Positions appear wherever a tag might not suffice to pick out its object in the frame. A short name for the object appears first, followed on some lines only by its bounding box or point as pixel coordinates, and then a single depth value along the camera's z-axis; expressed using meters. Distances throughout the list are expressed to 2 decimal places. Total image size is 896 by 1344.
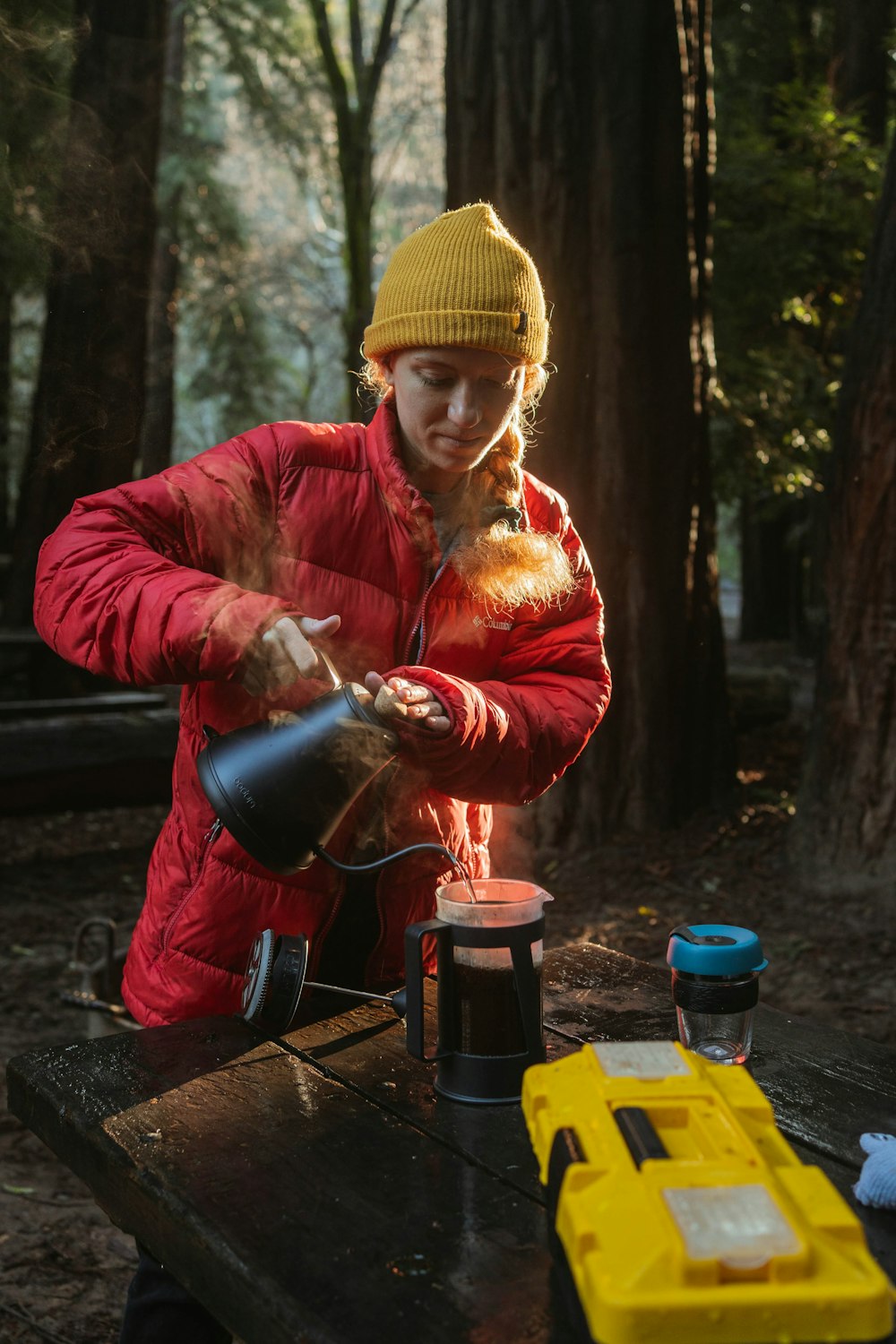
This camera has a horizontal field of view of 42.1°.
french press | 1.80
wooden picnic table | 1.36
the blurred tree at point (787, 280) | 7.42
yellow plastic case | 1.05
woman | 2.17
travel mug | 1.86
